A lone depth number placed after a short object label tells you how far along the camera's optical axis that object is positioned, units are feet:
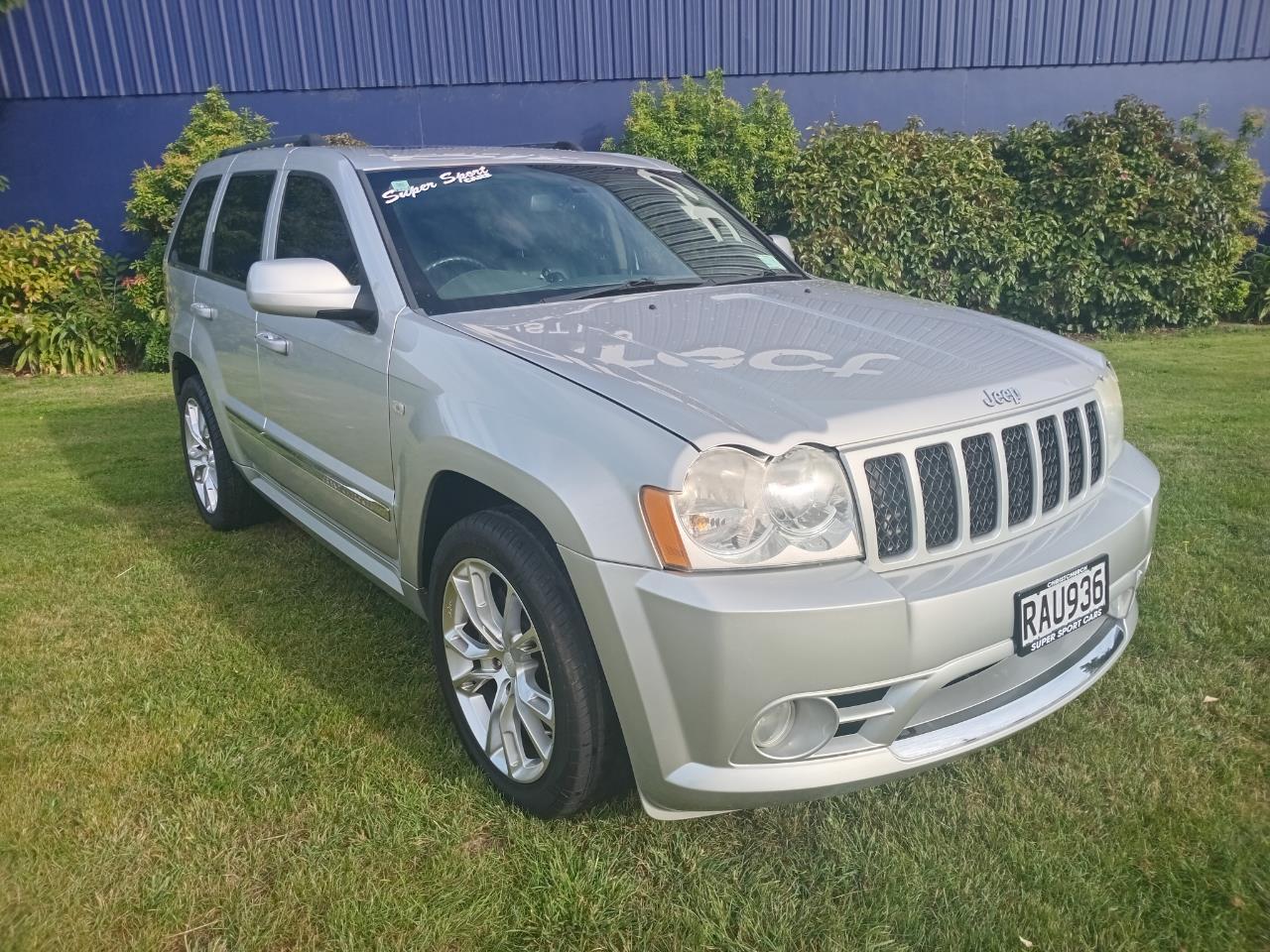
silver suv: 6.50
